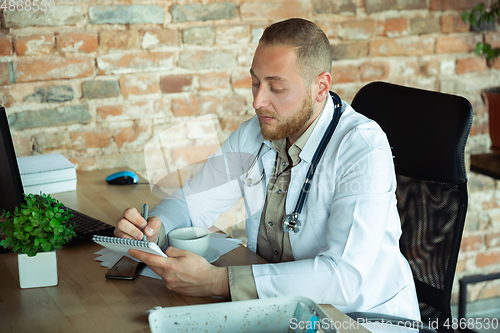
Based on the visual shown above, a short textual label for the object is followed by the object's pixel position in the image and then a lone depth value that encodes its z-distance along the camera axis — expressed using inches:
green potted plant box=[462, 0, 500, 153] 86.8
